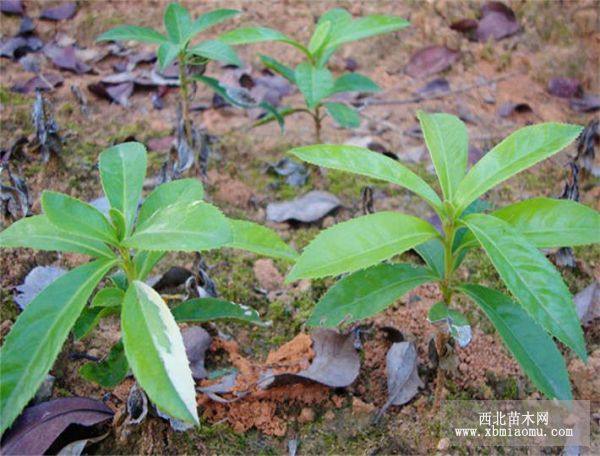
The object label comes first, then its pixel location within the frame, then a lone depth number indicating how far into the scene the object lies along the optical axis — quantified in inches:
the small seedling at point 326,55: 20.6
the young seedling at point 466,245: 12.8
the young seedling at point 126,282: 12.4
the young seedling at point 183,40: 19.4
